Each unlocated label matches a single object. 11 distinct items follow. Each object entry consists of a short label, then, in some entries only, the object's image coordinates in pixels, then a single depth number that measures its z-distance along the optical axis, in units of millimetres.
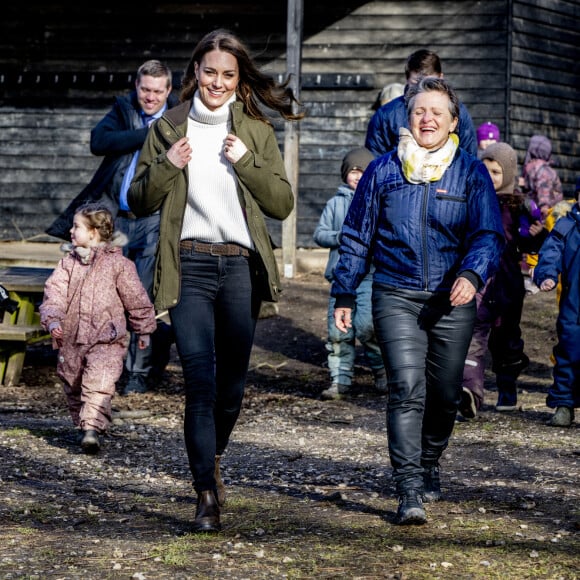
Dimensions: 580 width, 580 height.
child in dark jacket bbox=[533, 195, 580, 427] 13113
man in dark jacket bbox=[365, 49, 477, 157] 13055
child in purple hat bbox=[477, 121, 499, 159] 22265
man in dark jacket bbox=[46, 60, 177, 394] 14732
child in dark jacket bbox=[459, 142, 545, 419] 13674
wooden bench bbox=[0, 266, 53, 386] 15587
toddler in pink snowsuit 11810
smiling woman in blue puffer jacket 8436
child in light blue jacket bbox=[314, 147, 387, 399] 15402
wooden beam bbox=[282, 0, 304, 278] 23542
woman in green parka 8198
